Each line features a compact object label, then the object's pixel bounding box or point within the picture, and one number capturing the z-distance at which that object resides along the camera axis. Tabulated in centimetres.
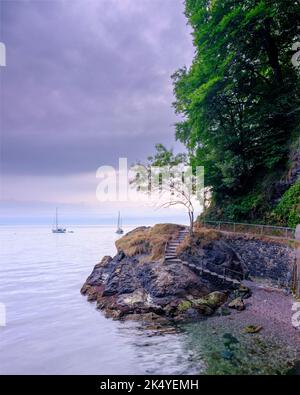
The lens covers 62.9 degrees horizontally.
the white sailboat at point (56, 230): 12769
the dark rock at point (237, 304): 1524
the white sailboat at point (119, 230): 11694
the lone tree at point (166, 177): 2401
